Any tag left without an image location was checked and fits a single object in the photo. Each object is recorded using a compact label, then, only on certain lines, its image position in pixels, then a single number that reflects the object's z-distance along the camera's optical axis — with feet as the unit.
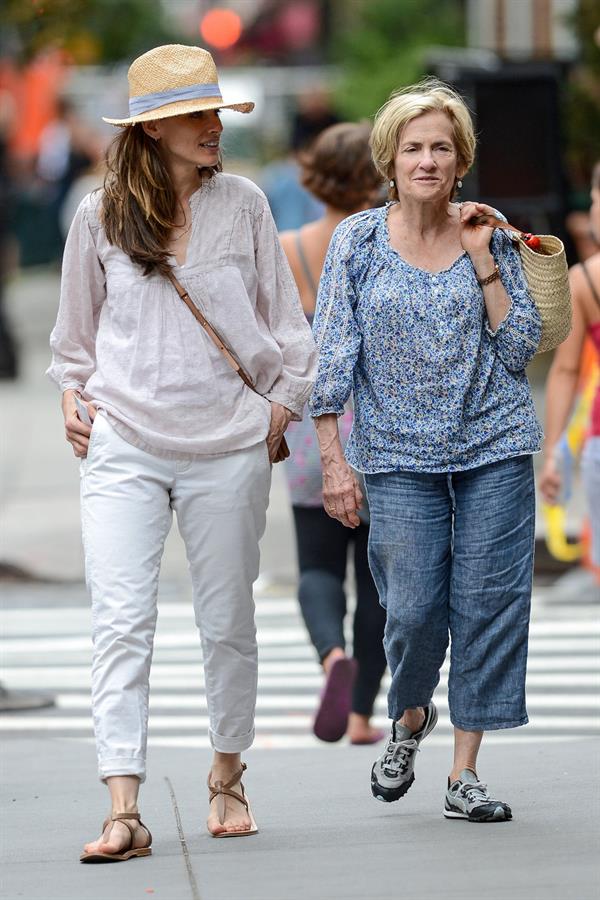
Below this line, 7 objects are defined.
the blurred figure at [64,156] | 191.93
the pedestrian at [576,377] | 44.83
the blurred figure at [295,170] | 111.55
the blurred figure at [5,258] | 132.16
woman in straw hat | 32.35
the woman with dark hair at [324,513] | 43.29
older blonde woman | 32.71
